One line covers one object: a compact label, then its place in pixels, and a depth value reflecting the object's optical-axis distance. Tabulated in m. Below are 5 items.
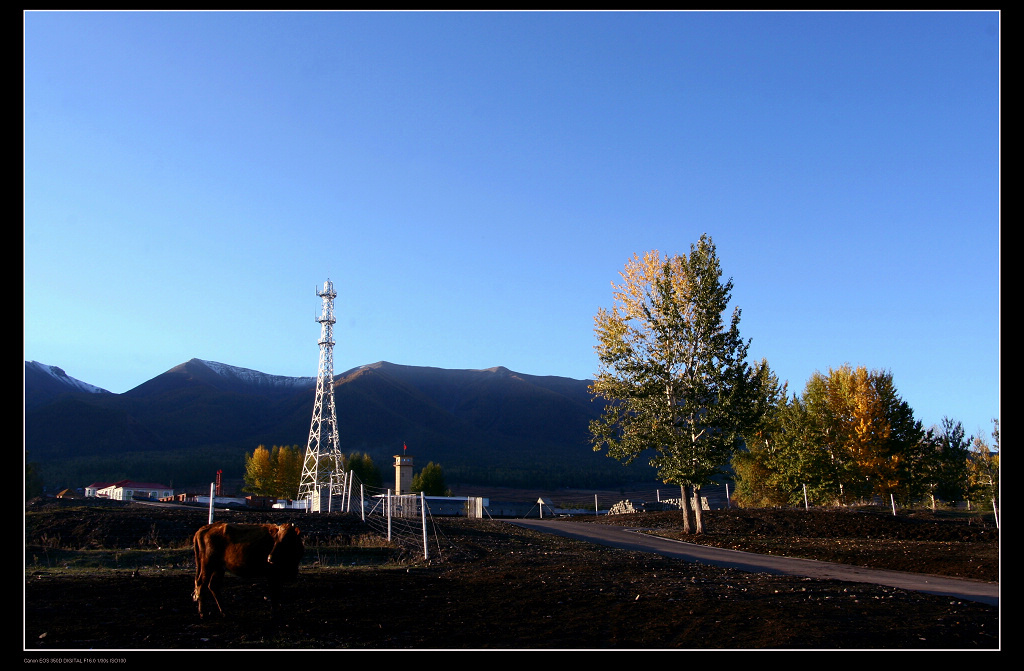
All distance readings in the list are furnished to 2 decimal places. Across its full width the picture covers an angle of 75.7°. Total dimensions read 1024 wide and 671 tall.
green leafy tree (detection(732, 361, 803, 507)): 35.53
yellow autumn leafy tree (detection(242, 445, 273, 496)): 79.75
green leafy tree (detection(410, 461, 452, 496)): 76.91
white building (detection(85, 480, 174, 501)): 71.94
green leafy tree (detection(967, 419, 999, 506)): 36.50
